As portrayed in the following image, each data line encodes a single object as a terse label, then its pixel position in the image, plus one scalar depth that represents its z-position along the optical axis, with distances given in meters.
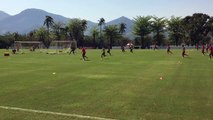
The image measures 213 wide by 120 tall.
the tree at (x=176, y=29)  89.57
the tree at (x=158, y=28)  89.82
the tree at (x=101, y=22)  114.69
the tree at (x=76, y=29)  97.00
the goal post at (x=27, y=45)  54.83
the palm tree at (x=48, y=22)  113.00
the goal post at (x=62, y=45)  57.73
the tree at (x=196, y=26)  88.60
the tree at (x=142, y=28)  89.73
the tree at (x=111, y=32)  95.63
